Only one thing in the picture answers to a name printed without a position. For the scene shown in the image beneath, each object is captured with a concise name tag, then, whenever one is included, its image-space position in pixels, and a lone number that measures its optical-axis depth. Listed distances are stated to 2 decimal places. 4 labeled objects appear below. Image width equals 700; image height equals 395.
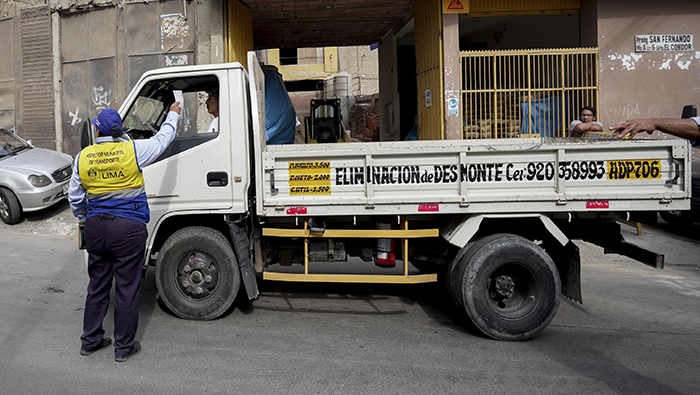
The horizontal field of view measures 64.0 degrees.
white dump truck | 4.73
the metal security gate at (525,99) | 10.02
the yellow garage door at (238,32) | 10.52
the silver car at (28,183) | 9.45
